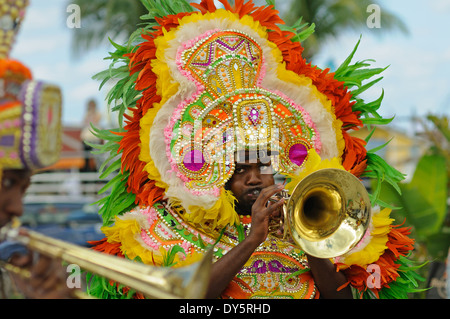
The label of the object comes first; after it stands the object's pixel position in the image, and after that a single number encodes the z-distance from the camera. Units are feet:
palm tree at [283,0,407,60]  34.45
